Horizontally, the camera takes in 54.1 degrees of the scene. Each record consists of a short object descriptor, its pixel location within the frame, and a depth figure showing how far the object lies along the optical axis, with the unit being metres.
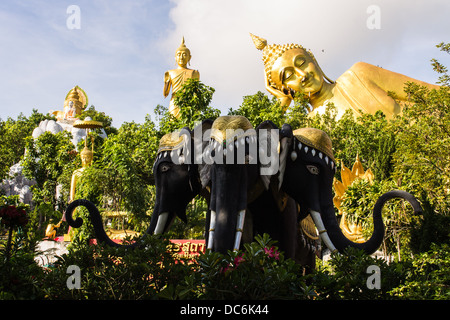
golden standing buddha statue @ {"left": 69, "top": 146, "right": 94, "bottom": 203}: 18.25
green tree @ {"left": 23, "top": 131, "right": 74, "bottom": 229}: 26.38
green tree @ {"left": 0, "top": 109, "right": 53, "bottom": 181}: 31.89
